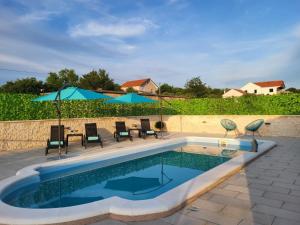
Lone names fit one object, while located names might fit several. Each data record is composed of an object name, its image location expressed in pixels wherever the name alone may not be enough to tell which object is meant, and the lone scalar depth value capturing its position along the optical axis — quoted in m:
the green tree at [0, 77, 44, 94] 41.28
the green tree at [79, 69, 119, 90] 48.09
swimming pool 3.72
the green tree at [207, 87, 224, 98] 53.25
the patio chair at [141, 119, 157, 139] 13.21
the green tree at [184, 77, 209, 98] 49.50
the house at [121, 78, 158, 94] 55.95
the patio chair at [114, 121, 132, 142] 11.97
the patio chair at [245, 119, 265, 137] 11.56
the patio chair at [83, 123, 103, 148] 10.36
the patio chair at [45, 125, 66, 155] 9.16
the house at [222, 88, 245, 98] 55.16
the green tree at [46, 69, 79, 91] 51.33
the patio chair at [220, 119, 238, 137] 13.47
